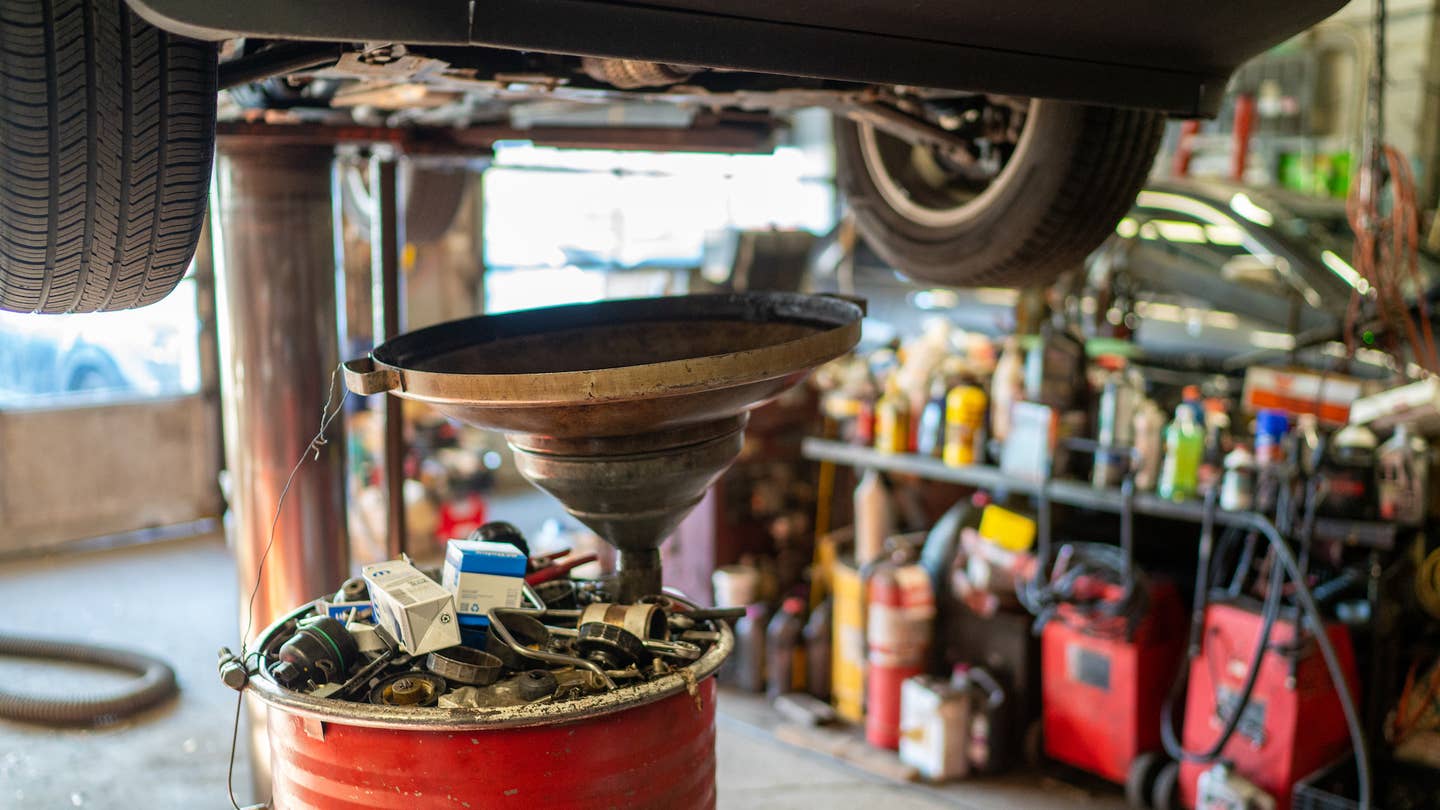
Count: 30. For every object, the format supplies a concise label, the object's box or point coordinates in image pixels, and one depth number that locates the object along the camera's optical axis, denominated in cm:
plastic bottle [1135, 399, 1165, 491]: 332
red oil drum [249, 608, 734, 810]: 137
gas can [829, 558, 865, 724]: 388
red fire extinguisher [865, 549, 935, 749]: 368
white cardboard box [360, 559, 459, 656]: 146
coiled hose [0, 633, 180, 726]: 374
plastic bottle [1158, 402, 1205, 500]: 323
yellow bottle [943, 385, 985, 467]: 370
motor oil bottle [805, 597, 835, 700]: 411
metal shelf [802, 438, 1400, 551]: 295
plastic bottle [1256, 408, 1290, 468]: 309
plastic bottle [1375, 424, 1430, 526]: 295
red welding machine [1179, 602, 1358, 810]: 295
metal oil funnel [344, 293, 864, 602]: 141
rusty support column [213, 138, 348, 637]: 275
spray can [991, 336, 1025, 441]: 368
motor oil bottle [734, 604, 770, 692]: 420
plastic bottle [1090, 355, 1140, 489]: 340
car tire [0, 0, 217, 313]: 126
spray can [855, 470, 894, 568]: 405
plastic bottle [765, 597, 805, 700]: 411
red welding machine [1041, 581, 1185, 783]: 331
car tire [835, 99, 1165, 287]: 221
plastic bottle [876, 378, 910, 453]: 394
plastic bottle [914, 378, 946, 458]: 382
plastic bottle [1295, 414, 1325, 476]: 301
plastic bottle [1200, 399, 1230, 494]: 322
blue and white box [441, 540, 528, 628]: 157
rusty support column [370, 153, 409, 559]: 279
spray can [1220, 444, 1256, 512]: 310
